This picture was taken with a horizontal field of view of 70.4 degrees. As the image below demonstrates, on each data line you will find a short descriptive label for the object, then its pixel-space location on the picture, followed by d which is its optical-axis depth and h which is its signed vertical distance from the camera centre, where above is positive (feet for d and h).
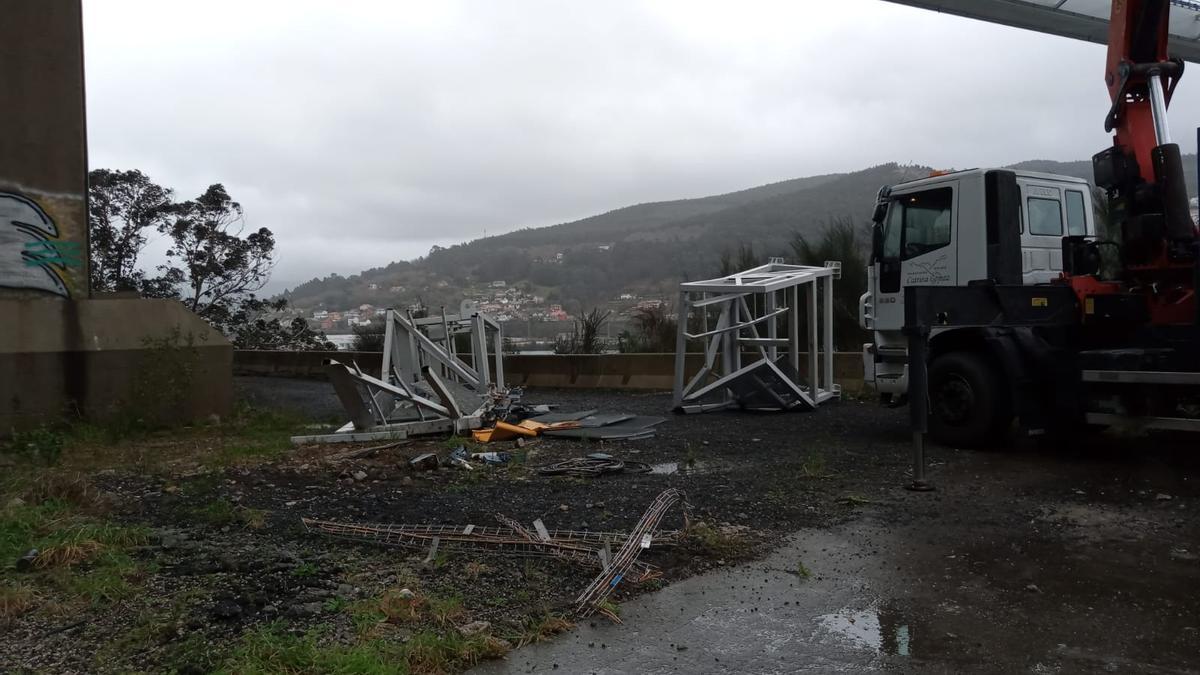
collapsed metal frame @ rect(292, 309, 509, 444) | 31.99 -1.77
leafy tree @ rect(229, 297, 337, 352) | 85.66 +1.16
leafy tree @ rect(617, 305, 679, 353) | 66.95 +0.49
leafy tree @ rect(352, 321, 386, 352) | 85.26 +0.66
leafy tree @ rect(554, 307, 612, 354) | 69.82 +0.23
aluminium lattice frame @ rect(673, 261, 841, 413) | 39.37 -0.30
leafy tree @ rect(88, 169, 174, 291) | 69.46 +10.74
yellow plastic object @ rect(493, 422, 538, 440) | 33.24 -3.43
